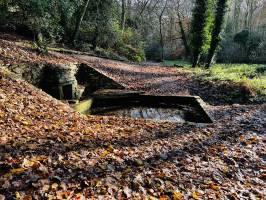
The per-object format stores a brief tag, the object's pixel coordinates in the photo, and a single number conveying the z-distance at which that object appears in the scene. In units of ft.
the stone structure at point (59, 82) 30.63
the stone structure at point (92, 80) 37.99
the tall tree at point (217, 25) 65.16
